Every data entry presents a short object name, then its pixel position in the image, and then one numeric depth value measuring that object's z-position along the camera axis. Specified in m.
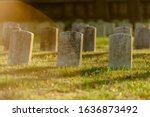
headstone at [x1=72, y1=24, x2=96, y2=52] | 18.69
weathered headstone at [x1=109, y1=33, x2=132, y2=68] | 14.22
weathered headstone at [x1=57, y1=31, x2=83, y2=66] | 14.46
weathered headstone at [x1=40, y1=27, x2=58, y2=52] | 18.88
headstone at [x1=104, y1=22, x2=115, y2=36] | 28.86
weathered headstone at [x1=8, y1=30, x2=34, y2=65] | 14.65
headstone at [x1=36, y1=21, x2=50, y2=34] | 28.30
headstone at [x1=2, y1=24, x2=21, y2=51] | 19.59
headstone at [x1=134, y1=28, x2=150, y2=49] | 20.91
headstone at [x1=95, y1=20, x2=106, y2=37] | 28.47
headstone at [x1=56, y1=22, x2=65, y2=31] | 28.97
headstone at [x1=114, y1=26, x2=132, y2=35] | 18.88
